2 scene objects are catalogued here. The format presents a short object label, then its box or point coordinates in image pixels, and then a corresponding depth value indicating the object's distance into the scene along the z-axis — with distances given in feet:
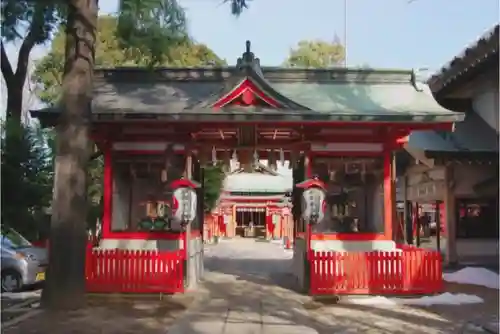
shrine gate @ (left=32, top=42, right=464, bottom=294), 42.98
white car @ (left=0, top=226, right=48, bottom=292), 47.06
